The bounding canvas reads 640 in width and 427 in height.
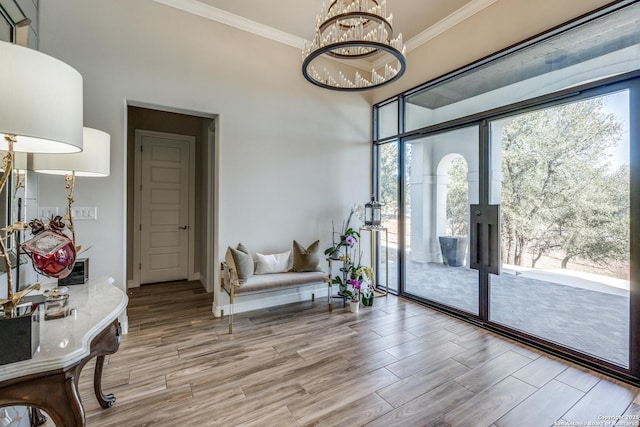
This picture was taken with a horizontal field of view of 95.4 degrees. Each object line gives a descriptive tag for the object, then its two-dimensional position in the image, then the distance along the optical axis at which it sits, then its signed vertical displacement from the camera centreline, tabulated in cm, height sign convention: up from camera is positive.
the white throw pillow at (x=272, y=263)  359 -60
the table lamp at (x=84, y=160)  179 +36
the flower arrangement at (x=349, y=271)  379 -75
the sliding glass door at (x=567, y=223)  238 -7
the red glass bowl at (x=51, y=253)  124 -16
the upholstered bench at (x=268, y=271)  321 -68
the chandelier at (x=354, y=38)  209 +143
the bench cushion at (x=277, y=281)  319 -76
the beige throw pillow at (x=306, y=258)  374 -55
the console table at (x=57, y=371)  96 -53
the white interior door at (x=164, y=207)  482 +14
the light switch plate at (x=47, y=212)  272 +3
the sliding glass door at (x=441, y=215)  347 +1
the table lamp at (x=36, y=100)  92 +39
